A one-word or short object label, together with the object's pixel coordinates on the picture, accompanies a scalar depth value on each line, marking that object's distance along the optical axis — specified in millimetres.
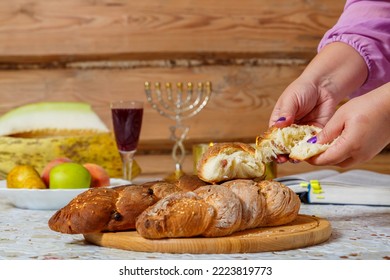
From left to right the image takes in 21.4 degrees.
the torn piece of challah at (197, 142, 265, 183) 1525
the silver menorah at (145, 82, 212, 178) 2997
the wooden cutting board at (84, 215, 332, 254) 1374
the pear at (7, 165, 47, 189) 1845
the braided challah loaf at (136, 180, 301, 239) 1376
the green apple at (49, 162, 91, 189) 1827
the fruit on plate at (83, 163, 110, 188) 1931
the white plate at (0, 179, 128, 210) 1756
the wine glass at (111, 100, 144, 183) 2158
